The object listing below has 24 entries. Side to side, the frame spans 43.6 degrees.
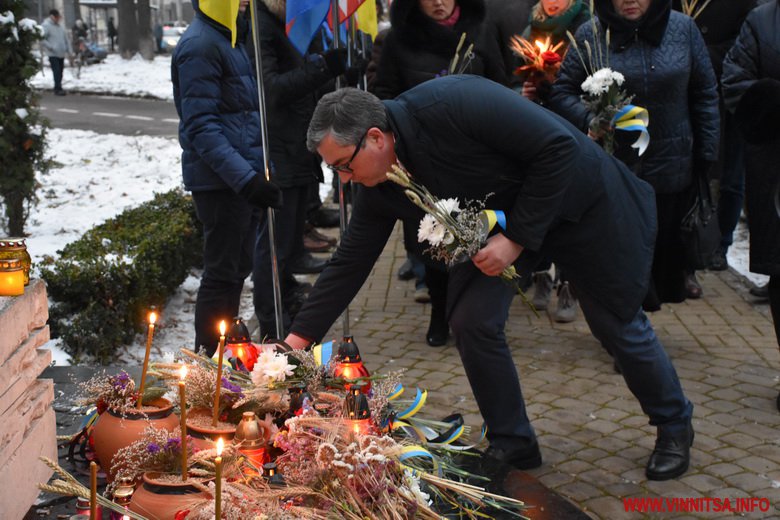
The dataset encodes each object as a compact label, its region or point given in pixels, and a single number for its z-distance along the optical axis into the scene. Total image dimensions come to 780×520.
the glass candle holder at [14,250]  2.74
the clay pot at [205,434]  2.81
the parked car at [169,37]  37.52
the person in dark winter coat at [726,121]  6.70
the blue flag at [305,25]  5.31
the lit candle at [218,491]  1.82
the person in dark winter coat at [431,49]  5.61
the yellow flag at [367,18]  6.68
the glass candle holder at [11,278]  2.72
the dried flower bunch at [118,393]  3.01
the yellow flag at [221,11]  4.59
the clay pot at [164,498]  2.42
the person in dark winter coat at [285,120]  5.62
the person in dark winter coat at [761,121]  4.59
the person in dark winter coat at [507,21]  6.19
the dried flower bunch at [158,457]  2.65
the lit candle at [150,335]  2.77
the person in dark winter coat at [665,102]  4.88
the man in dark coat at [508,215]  3.39
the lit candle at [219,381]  2.72
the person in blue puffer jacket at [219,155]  4.69
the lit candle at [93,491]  1.72
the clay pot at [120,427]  2.91
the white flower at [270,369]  3.19
